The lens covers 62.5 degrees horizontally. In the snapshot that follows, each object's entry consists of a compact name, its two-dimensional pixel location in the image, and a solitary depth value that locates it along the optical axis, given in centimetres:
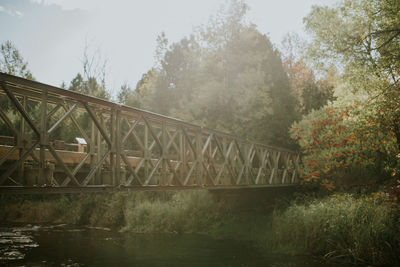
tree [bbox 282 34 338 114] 2667
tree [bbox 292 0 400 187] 1334
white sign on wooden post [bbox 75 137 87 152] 891
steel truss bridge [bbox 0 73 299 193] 637
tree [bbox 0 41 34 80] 3259
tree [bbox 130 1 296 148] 2434
